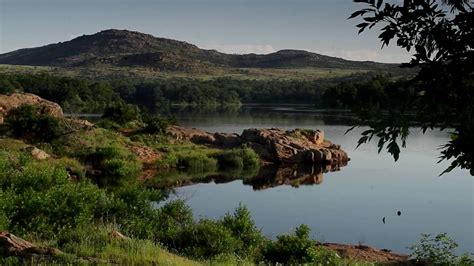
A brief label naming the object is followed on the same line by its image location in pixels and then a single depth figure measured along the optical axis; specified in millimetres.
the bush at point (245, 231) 15309
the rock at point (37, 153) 34125
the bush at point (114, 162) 35469
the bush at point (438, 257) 13275
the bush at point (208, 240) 13625
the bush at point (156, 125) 45250
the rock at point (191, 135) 46438
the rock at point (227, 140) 46594
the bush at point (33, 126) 38312
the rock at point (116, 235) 9811
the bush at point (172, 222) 14445
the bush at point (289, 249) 14580
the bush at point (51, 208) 13555
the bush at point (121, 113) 47688
